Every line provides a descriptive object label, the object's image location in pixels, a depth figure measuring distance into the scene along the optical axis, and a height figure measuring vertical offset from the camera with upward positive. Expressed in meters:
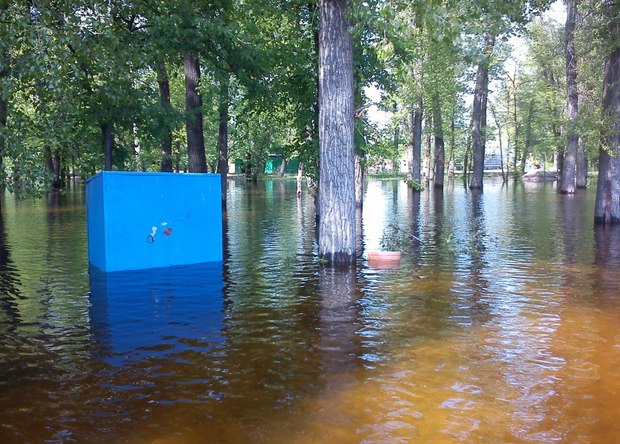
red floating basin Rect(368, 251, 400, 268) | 11.76 -1.51
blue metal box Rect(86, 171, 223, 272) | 10.95 -0.56
